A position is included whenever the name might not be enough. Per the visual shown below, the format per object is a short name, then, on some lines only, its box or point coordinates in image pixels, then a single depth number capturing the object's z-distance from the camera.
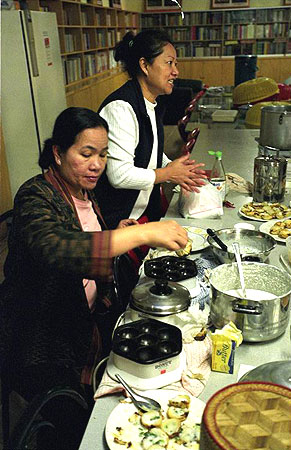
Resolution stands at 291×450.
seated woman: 1.10
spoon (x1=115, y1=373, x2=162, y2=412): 0.88
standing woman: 1.91
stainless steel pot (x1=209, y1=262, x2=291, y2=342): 1.01
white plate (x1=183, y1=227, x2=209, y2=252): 1.58
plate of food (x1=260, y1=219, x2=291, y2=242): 1.64
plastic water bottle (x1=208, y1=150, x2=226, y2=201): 1.99
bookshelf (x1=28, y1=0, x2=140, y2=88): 5.56
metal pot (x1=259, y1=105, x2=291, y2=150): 2.31
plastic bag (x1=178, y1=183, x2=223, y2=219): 1.88
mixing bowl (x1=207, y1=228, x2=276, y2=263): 1.38
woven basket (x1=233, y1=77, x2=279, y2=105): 3.32
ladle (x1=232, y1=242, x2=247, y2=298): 1.19
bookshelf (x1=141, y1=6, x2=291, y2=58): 8.49
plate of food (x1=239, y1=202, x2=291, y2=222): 1.85
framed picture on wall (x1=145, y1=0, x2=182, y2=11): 8.80
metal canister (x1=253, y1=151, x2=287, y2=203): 1.96
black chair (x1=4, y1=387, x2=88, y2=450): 0.73
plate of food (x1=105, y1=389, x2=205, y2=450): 0.81
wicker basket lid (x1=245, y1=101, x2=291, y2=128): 3.47
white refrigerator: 3.53
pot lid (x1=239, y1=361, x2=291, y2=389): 0.83
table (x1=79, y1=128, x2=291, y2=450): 0.88
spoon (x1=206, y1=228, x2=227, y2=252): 1.43
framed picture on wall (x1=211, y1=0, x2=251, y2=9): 8.41
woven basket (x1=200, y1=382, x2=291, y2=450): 0.56
